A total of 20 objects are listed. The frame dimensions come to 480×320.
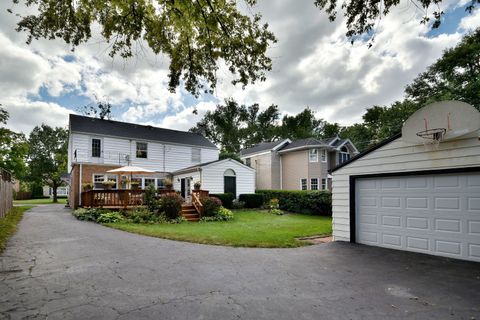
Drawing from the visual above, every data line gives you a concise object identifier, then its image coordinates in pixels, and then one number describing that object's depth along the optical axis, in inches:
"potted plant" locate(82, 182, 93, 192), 591.4
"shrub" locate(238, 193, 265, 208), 787.3
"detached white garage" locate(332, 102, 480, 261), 223.0
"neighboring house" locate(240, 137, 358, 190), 938.1
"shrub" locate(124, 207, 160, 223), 475.4
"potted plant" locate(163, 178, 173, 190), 608.6
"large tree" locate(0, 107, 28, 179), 486.4
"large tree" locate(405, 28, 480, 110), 901.2
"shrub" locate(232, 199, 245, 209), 759.7
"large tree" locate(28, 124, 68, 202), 1178.6
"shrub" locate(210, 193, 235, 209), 707.7
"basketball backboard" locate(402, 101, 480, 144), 218.7
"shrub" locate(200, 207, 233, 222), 534.0
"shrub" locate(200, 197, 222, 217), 552.7
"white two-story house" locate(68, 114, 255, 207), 726.5
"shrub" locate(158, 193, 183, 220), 514.0
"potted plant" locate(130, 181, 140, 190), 588.2
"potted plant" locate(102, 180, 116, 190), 569.7
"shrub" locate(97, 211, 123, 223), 462.4
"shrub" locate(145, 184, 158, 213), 530.9
